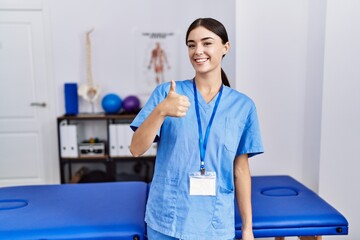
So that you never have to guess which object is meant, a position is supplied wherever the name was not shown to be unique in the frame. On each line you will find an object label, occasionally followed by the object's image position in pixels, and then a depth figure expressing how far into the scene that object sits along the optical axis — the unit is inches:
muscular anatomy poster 142.2
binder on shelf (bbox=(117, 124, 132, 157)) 130.9
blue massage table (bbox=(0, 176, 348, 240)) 49.5
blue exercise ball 136.0
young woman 41.9
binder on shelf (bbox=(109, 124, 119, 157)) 131.1
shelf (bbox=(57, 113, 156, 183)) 132.9
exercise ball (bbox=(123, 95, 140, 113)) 137.3
